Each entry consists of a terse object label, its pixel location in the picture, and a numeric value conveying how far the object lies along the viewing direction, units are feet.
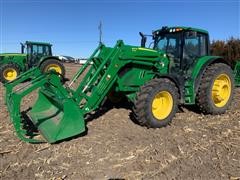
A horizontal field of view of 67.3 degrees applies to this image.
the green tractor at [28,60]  29.52
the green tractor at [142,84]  10.86
